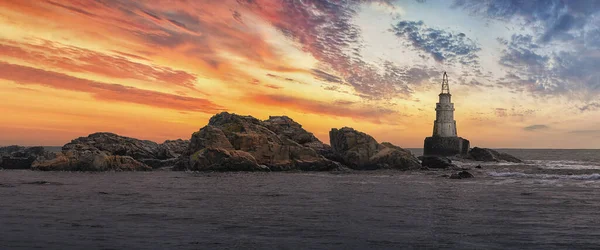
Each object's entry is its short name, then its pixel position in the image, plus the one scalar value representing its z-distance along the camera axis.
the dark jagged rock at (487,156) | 104.32
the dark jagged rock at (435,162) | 72.89
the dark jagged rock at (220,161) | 63.47
